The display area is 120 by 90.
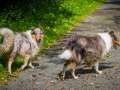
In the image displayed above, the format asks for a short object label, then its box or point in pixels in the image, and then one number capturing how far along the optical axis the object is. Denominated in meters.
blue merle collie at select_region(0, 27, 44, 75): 12.17
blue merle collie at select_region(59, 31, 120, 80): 11.39
